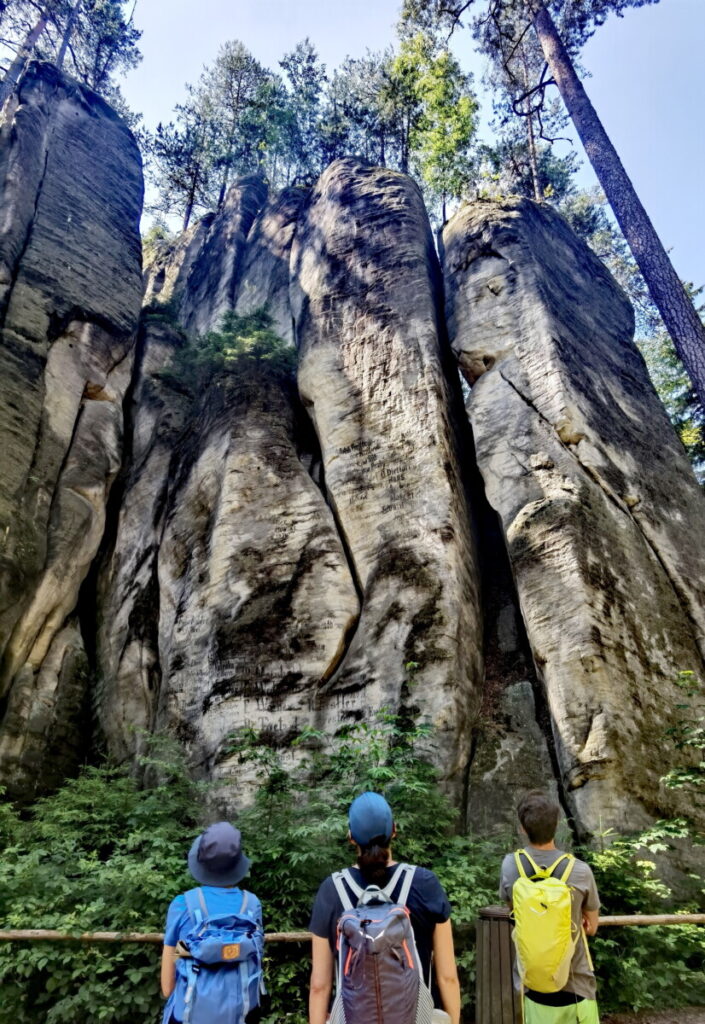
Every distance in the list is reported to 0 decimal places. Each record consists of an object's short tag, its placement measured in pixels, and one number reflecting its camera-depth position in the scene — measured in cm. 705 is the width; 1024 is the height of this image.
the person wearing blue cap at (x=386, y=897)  273
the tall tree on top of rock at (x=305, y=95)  2642
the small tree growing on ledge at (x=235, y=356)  1295
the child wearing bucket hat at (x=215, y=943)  284
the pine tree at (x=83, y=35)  2142
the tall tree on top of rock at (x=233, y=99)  2572
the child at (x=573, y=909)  322
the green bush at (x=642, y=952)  513
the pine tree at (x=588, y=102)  1040
